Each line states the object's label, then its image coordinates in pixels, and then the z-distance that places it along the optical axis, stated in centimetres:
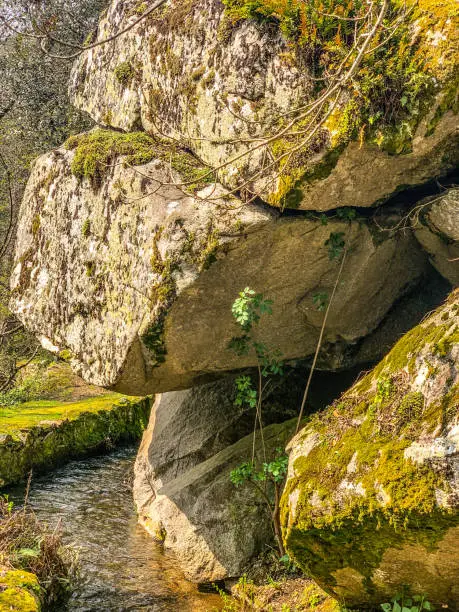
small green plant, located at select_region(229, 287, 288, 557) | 651
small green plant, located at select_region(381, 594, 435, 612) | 479
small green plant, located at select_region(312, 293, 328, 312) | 724
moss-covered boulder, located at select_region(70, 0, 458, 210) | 538
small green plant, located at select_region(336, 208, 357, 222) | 664
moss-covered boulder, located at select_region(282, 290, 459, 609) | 428
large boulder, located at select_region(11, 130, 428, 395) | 651
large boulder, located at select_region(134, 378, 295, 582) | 748
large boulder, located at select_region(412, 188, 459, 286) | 650
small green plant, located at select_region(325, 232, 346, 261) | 680
